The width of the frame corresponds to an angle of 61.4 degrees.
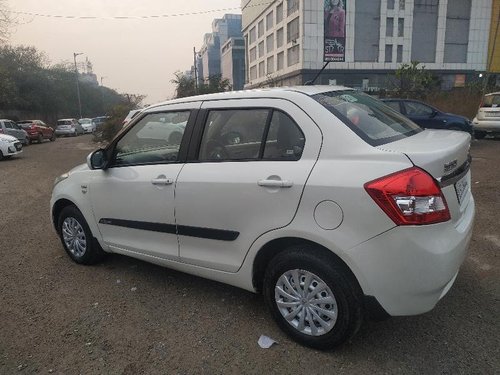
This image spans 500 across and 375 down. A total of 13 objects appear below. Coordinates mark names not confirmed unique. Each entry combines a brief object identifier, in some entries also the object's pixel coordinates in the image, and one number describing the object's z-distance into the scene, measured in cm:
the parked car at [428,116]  1276
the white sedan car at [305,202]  247
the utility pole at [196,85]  3201
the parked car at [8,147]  1591
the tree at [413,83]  2877
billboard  5509
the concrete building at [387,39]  5575
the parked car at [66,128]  3559
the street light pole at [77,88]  5812
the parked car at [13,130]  2101
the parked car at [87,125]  4152
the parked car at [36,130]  2609
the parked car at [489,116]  1481
